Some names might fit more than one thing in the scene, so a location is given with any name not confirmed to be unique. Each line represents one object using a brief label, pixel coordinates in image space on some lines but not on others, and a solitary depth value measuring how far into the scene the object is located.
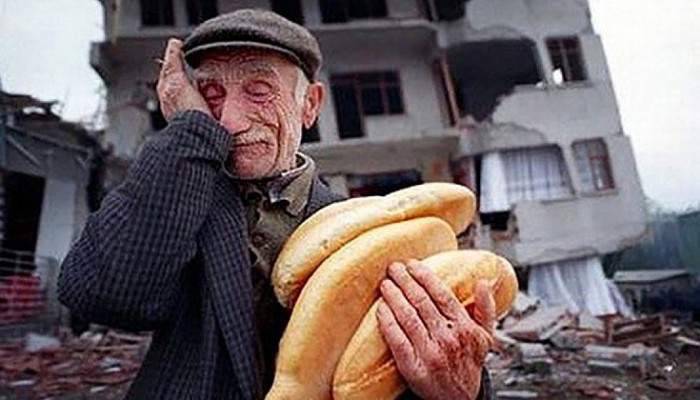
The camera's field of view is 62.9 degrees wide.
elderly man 1.02
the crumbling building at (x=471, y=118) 14.75
